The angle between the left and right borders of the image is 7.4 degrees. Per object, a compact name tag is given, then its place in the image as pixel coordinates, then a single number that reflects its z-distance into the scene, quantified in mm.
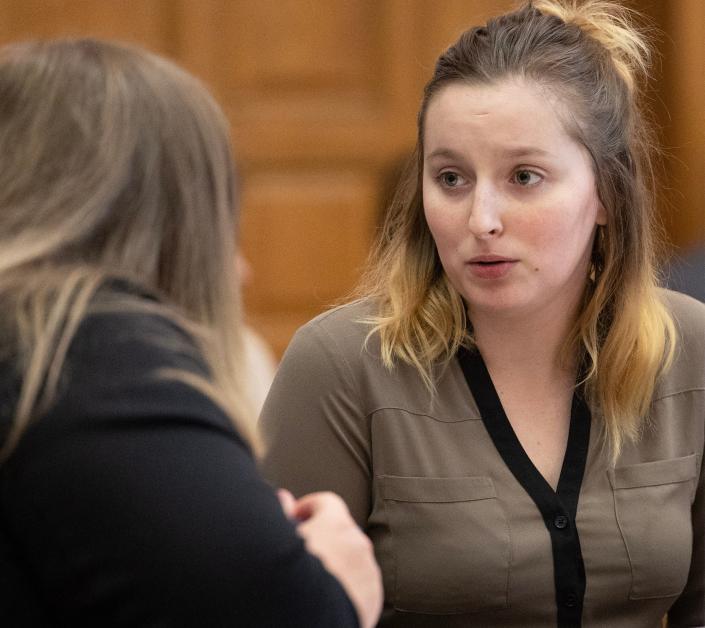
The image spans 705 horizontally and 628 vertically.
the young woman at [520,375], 4231
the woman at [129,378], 3825
